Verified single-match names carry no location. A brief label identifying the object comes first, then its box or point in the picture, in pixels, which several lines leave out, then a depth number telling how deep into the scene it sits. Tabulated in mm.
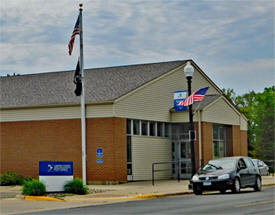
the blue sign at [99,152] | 30953
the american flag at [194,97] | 27609
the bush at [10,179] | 31233
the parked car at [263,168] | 42203
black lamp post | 26844
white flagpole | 29438
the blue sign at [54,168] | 24203
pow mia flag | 29105
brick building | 31109
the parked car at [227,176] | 23688
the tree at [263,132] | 67244
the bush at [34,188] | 22984
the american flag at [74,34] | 29703
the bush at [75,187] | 24156
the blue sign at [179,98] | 35250
